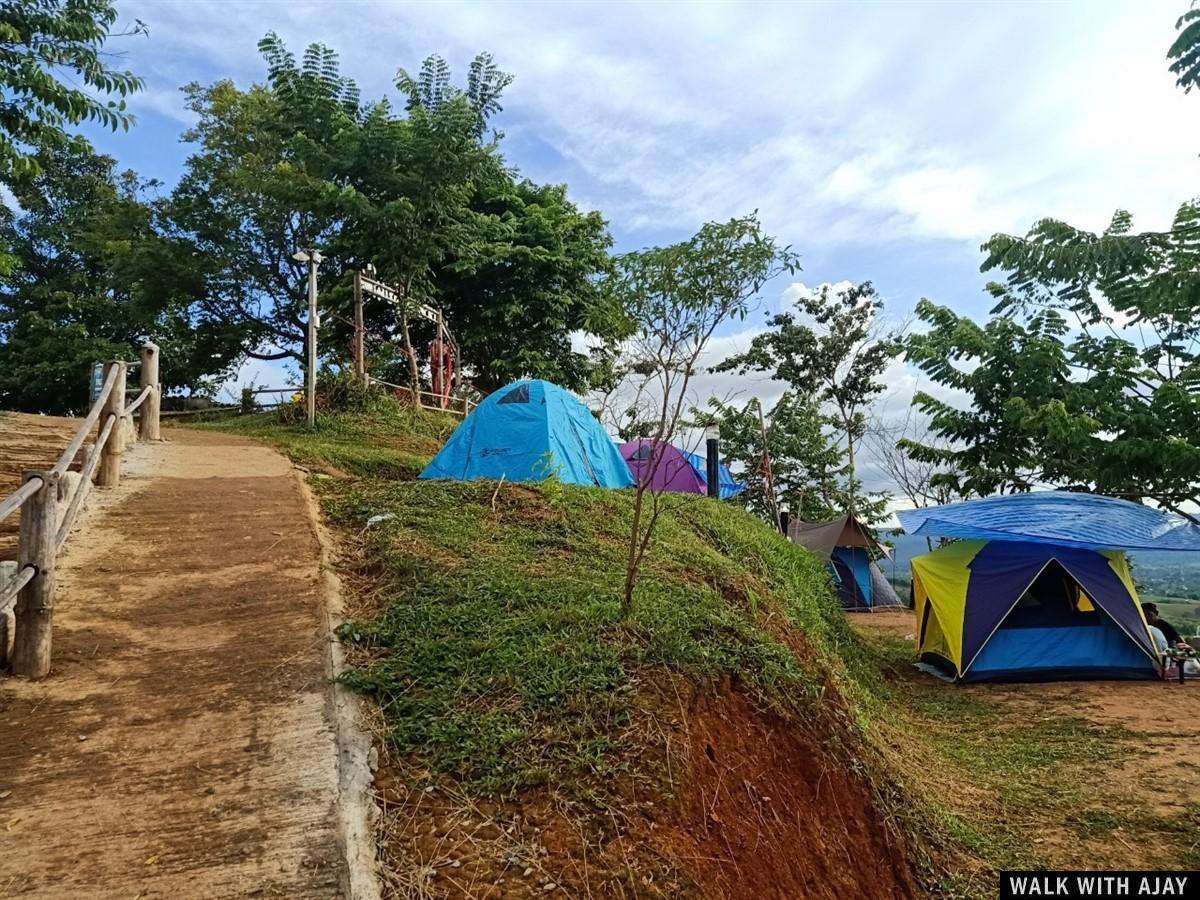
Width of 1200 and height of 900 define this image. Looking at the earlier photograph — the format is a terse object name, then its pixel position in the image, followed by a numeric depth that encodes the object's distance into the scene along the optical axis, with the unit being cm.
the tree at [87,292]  1884
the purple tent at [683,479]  1570
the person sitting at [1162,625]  860
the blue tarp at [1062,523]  802
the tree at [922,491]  1972
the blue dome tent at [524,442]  909
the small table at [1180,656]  811
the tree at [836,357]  2095
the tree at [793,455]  1802
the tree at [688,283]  420
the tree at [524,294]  1767
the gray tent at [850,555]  1521
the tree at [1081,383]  931
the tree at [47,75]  684
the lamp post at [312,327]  1212
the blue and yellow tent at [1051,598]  825
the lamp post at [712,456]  1002
